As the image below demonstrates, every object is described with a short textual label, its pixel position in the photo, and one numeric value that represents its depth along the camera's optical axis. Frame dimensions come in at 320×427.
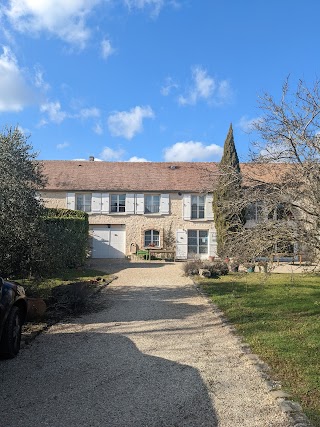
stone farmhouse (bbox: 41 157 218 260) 27.72
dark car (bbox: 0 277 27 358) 5.11
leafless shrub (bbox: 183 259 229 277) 16.64
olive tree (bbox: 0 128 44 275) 8.38
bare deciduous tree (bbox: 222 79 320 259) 7.74
